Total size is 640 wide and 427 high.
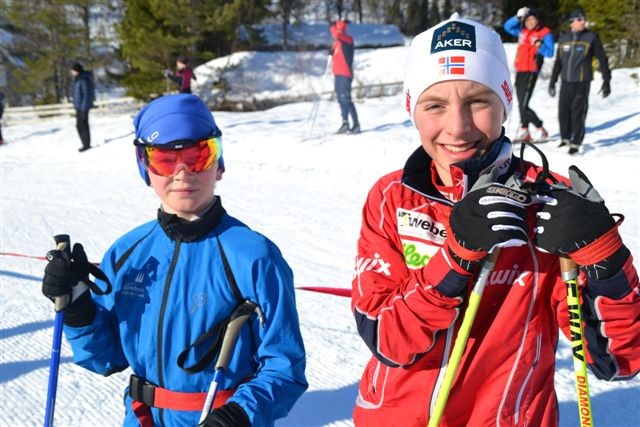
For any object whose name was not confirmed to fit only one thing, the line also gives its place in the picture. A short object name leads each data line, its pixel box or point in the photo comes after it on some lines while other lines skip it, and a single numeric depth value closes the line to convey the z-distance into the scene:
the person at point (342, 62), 11.65
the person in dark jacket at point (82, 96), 13.71
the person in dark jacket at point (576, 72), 8.84
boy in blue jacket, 2.02
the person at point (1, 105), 17.78
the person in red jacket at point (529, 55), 9.67
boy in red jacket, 1.52
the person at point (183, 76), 14.09
